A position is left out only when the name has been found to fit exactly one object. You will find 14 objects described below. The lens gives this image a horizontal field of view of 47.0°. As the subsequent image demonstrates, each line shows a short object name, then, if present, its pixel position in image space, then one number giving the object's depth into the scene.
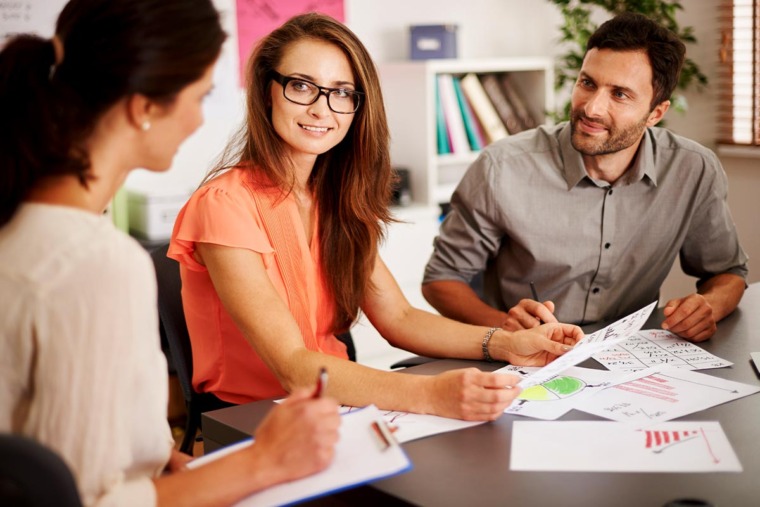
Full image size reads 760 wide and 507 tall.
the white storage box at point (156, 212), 3.44
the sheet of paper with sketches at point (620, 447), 1.25
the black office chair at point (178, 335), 2.05
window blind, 3.97
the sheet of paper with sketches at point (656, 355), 1.73
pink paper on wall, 3.90
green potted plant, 3.91
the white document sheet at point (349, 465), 1.13
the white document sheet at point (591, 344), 1.50
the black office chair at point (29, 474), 0.83
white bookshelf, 4.09
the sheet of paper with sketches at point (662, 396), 1.46
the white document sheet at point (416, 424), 1.38
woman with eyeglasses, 1.71
